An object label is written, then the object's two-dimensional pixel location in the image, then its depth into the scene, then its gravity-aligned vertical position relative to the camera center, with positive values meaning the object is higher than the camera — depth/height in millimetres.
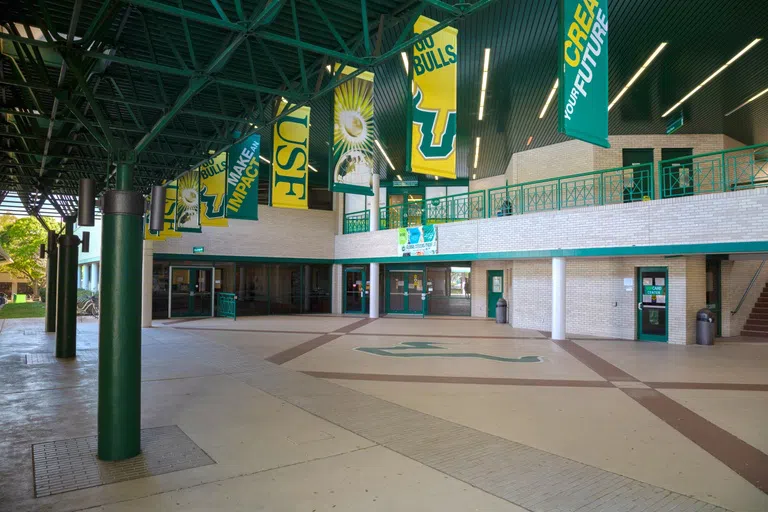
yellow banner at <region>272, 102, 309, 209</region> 10289 +2291
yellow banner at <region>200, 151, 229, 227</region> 12469 +2039
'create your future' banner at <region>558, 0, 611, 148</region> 6070 +2515
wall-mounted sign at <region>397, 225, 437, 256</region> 19141 +1028
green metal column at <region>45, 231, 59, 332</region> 14609 -530
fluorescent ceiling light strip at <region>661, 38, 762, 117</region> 10716 +4745
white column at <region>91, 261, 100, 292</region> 32594 -630
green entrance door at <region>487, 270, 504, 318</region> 23406 -1012
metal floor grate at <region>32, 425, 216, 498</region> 4738 -2054
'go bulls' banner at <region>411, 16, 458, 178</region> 7504 +2481
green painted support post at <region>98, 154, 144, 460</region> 5246 -691
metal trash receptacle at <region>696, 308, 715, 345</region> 14312 -1742
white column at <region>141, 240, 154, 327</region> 17562 -632
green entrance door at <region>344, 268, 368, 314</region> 25438 -1268
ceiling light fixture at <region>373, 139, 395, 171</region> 18969 +4676
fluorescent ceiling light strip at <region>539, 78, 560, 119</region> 13195 +4736
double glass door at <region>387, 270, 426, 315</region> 24812 -1292
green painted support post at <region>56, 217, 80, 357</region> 11281 -687
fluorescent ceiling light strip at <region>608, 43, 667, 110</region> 10938 +4772
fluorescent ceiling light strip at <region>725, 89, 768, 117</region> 13383 +4680
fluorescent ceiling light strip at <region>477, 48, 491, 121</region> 11345 +4808
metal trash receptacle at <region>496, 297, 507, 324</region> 20594 -1881
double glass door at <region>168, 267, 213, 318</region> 21984 -1152
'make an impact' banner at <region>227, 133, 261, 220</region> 11438 +2059
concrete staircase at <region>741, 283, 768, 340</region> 16766 -1843
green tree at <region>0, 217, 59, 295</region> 38406 +1766
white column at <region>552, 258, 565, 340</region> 15266 -999
